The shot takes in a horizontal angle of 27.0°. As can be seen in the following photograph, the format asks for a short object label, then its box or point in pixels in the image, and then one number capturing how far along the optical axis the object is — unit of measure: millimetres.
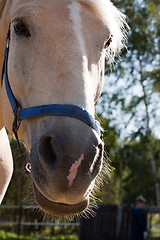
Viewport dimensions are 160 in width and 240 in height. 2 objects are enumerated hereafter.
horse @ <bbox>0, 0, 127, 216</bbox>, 1782
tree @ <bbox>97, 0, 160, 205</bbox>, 12312
